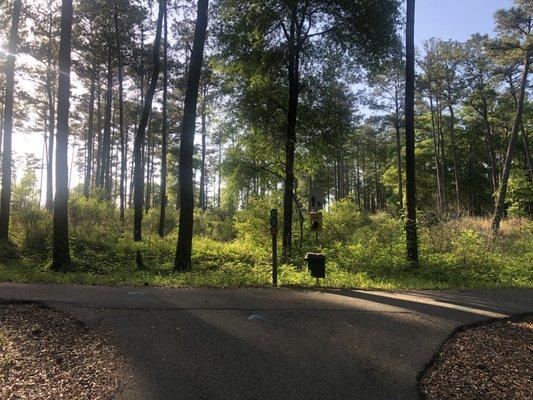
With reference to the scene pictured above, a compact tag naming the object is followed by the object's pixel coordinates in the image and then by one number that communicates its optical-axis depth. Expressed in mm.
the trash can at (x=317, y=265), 9531
